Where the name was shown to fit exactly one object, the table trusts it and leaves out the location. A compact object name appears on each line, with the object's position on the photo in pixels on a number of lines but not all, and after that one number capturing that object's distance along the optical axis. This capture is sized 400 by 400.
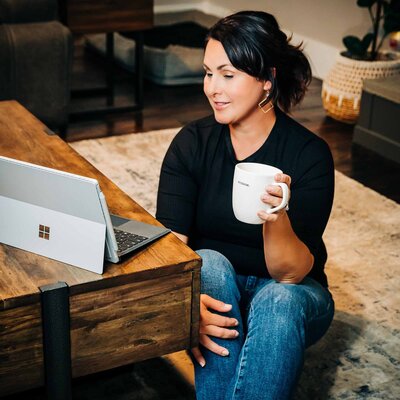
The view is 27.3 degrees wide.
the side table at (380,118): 3.50
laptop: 1.30
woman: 1.57
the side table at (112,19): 3.72
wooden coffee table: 1.32
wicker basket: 3.78
